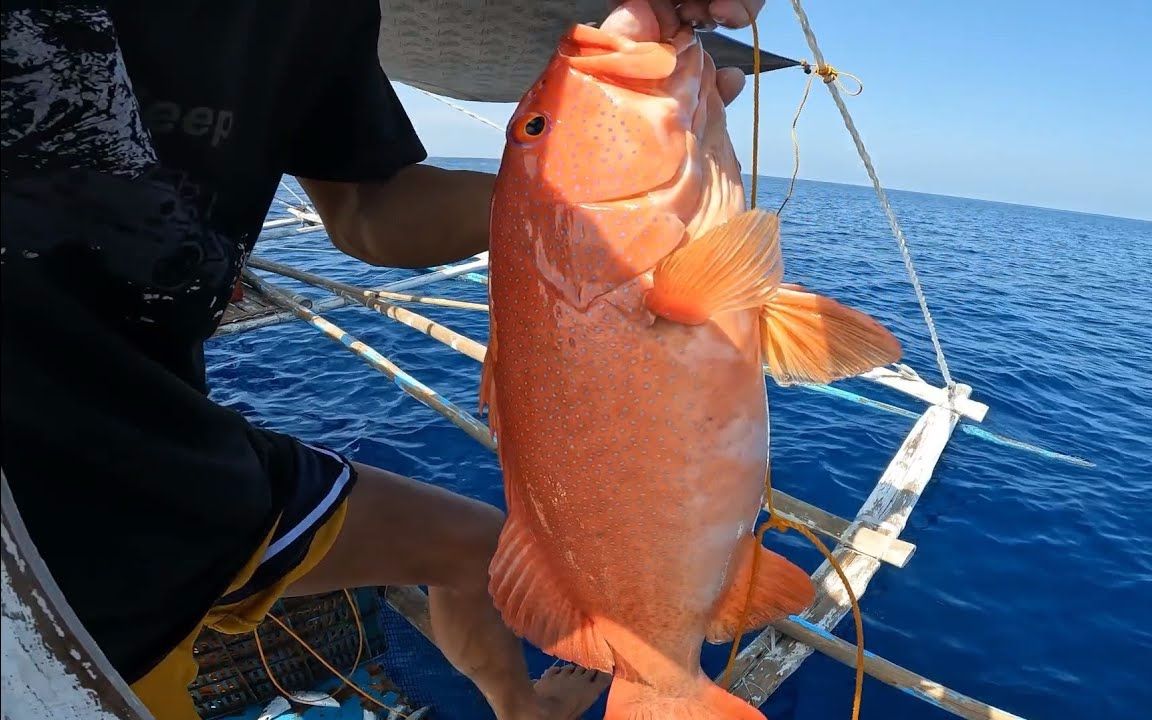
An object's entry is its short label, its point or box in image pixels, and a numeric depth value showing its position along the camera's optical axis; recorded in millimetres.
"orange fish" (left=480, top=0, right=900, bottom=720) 451
